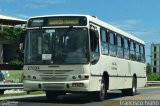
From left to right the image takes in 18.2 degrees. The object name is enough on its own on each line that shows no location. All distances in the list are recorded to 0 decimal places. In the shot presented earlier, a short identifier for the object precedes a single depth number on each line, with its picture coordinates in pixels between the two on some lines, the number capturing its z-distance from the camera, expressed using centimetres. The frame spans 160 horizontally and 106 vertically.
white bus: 1836
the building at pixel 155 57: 14950
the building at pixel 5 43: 6909
